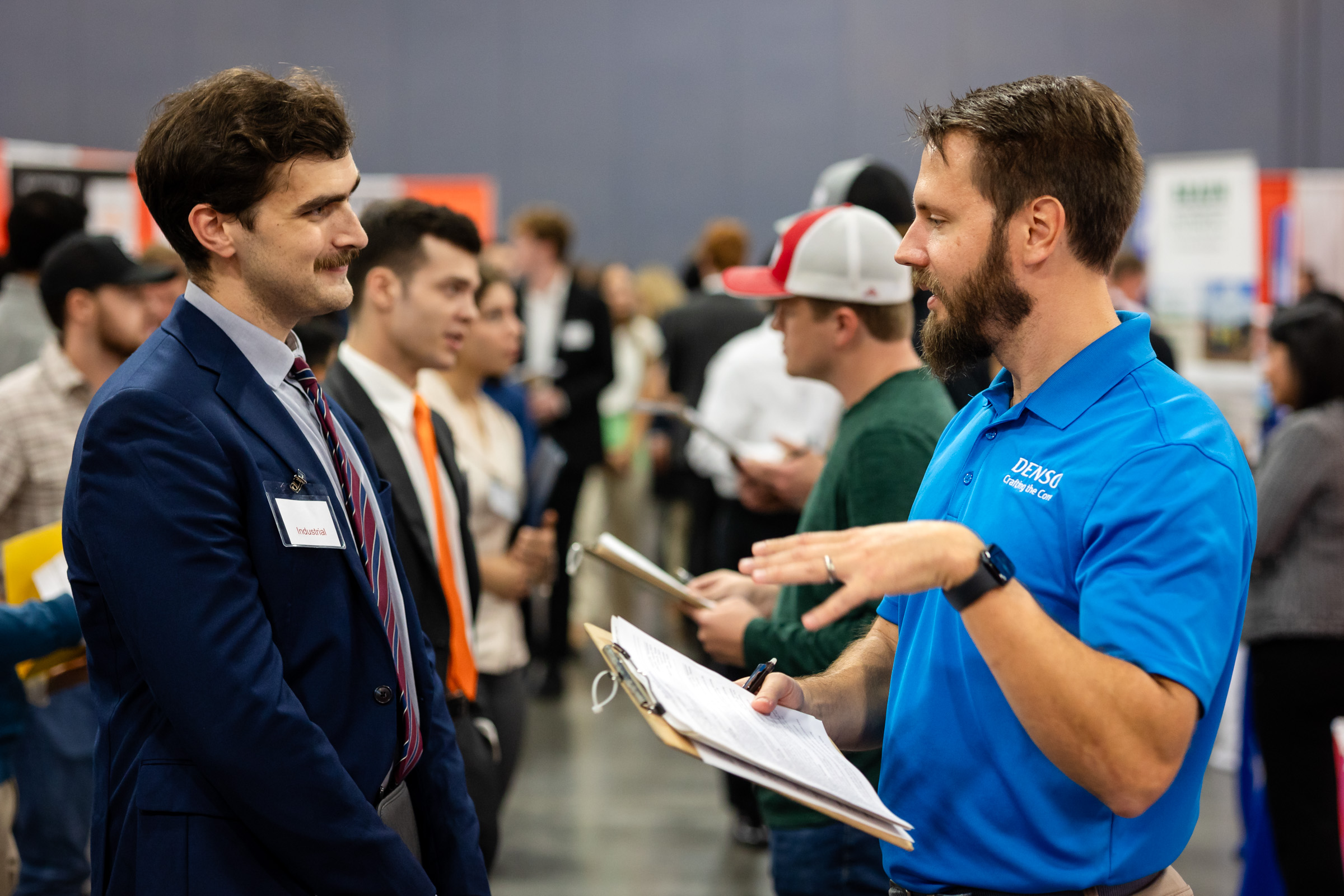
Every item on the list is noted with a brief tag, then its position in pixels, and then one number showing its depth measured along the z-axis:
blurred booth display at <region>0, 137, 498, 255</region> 5.49
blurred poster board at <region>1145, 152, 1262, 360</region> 5.46
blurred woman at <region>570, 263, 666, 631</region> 7.22
